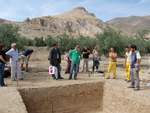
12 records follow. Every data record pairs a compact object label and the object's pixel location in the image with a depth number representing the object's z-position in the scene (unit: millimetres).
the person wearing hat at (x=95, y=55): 8932
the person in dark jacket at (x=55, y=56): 6651
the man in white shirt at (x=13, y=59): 6208
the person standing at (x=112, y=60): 7043
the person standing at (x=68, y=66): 8877
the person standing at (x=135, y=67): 4964
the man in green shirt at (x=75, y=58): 6828
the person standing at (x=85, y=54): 9047
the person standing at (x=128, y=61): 6530
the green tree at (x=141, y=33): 21625
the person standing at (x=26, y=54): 8880
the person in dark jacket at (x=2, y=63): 5422
